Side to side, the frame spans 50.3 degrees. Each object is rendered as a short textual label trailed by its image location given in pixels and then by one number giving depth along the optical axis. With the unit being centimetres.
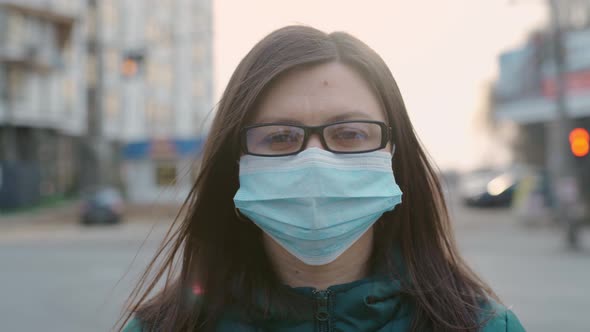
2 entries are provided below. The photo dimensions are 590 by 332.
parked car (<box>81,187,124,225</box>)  2723
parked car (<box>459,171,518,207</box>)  3042
